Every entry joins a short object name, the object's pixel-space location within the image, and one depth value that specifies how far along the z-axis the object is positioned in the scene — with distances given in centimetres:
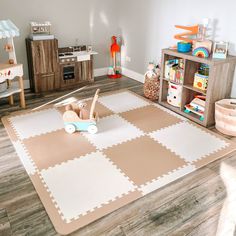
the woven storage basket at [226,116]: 280
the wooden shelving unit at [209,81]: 288
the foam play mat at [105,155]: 199
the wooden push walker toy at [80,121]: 283
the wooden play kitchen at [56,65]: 385
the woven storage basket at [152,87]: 375
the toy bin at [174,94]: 341
